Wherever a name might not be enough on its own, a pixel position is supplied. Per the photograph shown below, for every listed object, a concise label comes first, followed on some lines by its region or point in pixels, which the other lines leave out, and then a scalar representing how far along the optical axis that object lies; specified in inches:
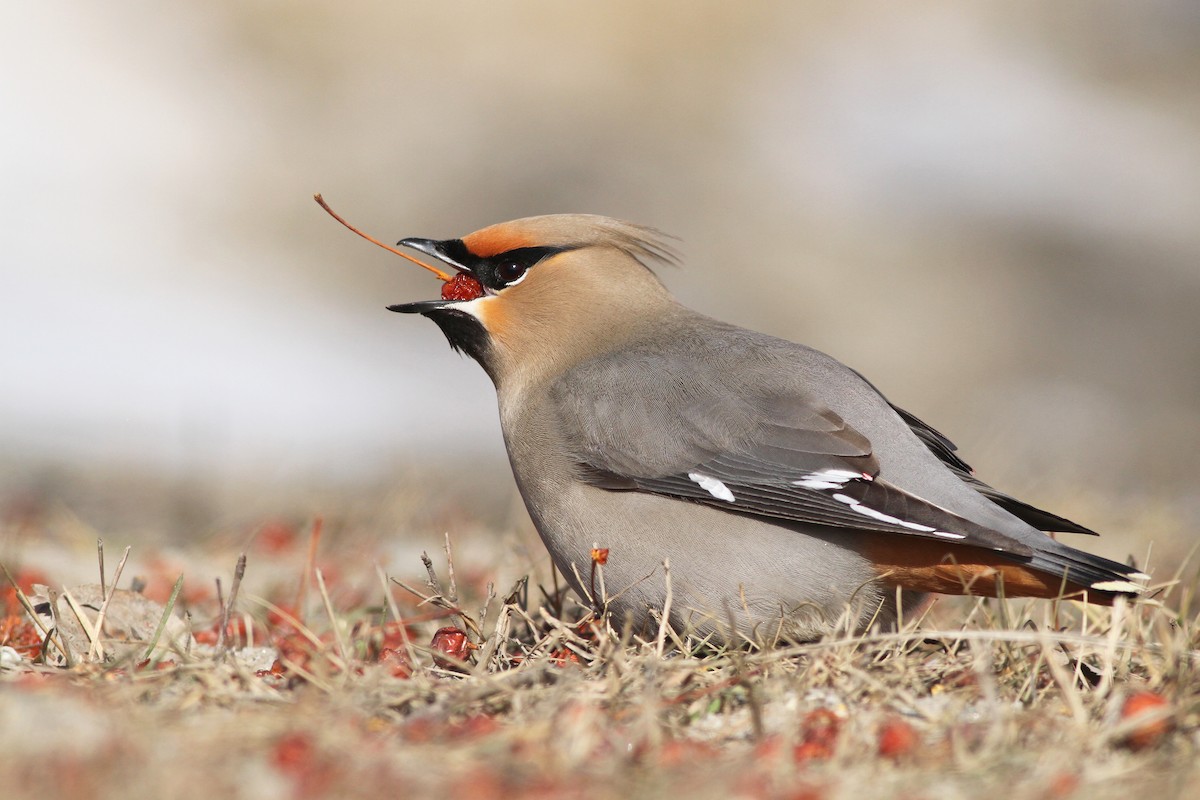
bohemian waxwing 308.5
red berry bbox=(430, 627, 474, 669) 319.9
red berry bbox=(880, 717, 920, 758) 235.3
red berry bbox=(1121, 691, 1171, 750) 237.6
